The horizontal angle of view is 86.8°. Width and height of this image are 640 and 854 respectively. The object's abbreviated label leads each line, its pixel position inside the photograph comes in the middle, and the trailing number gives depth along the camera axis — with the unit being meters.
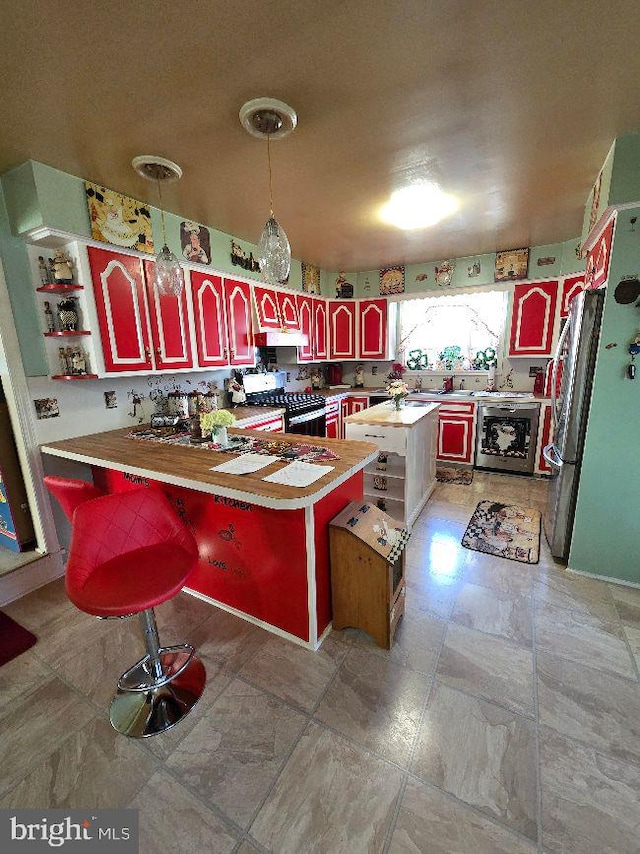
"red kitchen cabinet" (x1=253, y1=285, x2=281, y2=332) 3.57
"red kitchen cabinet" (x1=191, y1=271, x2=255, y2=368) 2.93
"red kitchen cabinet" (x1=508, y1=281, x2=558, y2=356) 3.81
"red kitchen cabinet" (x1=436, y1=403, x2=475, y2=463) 4.11
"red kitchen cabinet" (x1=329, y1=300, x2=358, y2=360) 4.91
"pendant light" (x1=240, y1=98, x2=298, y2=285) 1.50
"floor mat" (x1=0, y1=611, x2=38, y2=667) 1.76
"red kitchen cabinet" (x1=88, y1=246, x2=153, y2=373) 2.25
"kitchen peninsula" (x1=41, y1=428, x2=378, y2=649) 1.52
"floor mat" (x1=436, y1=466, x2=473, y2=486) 3.89
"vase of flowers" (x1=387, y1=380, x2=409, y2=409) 3.21
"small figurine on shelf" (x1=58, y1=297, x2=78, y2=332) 2.20
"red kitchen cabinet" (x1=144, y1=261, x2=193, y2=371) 2.56
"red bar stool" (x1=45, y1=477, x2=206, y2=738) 1.30
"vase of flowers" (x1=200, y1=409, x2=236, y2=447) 2.03
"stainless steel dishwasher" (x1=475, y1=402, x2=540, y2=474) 3.80
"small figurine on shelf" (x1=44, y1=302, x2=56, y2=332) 2.21
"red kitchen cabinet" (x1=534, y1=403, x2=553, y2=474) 3.73
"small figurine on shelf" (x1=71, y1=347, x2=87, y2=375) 2.26
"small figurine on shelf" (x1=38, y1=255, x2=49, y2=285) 2.18
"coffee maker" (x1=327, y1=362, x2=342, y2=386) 5.39
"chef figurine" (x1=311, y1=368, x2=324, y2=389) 5.16
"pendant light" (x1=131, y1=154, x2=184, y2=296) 1.94
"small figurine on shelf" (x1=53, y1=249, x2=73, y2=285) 2.12
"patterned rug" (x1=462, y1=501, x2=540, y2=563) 2.52
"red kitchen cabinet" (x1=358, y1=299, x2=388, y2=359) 4.78
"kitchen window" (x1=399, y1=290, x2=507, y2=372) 4.39
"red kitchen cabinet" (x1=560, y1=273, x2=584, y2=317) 3.56
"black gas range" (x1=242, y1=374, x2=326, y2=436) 3.57
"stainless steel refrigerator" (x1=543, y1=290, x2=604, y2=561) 2.06
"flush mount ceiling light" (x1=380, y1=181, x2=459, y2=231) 2.37
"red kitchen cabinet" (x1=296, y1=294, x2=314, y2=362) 4.30
